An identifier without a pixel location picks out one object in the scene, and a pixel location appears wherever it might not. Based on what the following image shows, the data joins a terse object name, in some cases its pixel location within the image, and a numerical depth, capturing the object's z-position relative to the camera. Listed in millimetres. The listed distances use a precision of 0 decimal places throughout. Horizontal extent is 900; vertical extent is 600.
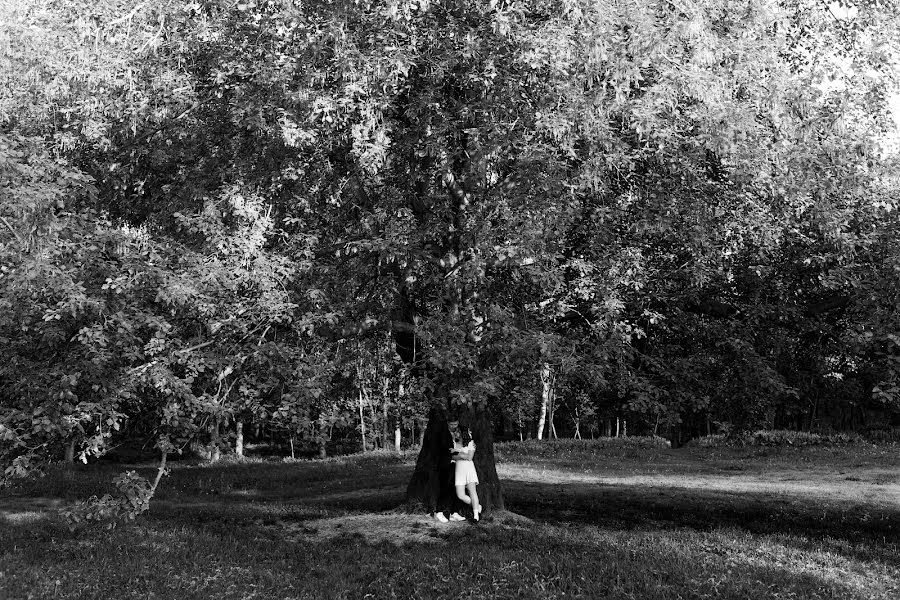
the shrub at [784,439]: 40656
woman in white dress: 17031
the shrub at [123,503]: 12661
